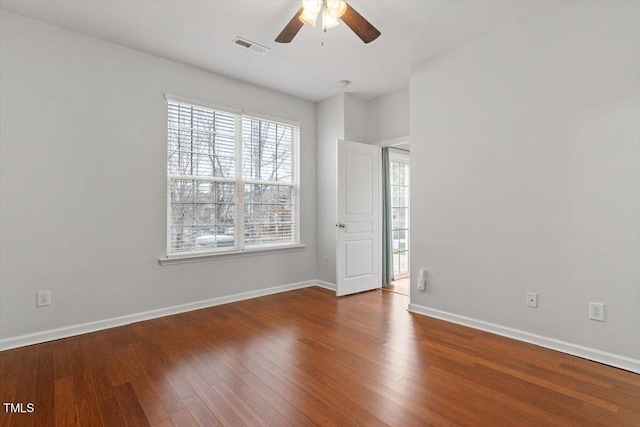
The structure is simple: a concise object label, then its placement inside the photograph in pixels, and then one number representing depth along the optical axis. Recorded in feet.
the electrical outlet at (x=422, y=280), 11.74
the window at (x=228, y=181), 11.98
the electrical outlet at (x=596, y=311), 8.05
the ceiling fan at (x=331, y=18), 7.07
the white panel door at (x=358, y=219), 14.16
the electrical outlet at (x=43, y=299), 9.23
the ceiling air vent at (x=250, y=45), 10.41
